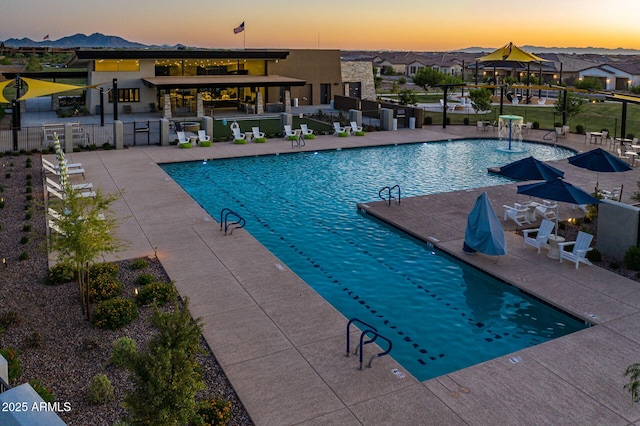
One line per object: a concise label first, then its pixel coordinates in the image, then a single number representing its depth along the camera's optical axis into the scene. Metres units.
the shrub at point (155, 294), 12.08
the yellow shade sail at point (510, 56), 47.12
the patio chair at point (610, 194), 19.70
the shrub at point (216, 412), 8.06
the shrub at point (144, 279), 13.10
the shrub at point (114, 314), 11.11
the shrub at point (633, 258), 14.05
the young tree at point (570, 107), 40.22
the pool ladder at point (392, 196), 20.33
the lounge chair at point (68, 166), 23.68
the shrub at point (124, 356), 6.18
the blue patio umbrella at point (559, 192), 14.88
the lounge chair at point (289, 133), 32.81
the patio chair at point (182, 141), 31.30
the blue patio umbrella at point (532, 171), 17.81
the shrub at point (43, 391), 8.31
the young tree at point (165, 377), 6.09
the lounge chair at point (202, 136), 32.49
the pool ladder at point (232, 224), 17.25
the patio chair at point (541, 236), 15.33
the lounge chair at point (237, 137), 33.22
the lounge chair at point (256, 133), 34.00
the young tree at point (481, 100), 43.69
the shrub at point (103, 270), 13.32
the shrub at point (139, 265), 14.07
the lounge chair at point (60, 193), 18.92
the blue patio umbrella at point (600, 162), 18.42
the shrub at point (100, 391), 8.59
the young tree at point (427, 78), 77.94
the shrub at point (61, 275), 13.30
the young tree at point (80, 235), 10.73
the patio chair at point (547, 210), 18.25
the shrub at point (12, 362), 9.12
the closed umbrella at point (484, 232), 14.67
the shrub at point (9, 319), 11.11
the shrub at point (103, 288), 12.23
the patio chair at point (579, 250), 14.27
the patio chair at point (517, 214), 17.81
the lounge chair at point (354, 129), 36.61
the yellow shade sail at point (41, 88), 31.65
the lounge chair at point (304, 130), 34.93
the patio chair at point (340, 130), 36.03
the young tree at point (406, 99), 48.62
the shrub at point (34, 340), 10.33
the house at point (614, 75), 98.81
